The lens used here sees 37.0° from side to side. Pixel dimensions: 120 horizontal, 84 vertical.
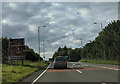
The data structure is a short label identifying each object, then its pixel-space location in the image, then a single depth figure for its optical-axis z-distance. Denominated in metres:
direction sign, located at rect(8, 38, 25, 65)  29.83
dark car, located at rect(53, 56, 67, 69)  24.78
